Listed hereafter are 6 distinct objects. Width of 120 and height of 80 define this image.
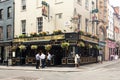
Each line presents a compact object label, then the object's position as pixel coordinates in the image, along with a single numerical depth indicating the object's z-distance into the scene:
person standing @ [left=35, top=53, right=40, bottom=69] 11.34
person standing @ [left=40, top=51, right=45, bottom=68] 11.43
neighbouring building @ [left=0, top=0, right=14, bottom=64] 14.99
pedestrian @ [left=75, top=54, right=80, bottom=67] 11.50
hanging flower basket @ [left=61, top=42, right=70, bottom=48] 11.73
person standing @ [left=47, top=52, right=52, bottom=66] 12.19
